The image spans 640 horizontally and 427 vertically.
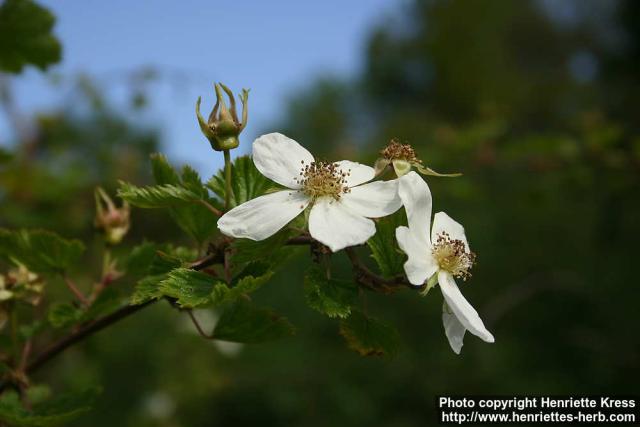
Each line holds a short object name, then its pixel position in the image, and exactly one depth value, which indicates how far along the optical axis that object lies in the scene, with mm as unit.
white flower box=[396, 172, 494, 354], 275
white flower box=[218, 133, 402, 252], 273
